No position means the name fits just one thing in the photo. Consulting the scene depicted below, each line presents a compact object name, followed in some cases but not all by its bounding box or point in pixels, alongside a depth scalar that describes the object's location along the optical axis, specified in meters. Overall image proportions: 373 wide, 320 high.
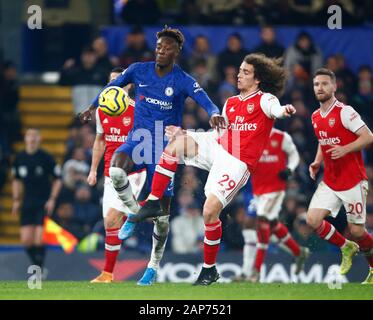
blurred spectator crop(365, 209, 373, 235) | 19.98
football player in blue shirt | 14.21
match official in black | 19.88
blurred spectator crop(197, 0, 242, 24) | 23.14
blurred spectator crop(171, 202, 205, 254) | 19.83
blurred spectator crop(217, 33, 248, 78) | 21.55
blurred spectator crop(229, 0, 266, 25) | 23.03
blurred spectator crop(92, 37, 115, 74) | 21.91
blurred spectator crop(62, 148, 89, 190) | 21.25
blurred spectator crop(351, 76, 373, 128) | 21.34
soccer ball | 14.24
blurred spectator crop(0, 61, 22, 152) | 22.70
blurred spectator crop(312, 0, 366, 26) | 22.88
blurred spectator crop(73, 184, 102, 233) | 20.50
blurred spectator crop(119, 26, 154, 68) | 21.72
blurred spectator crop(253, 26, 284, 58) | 21.28
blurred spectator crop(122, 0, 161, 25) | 23.08
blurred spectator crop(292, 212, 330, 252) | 18.28
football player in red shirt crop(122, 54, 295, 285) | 13.87
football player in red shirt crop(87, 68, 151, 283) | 15.48
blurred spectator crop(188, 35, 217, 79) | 21.94
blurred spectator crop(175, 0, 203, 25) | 23.14
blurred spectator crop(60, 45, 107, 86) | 22.11
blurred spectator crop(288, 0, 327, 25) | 23.14
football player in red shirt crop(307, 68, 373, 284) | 14.73
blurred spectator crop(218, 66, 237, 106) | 21.14
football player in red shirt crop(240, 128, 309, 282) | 18.11
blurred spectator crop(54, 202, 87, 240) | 20.36
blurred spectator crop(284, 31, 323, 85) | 21.79
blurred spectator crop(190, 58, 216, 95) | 21.59
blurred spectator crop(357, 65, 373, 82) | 21.70
